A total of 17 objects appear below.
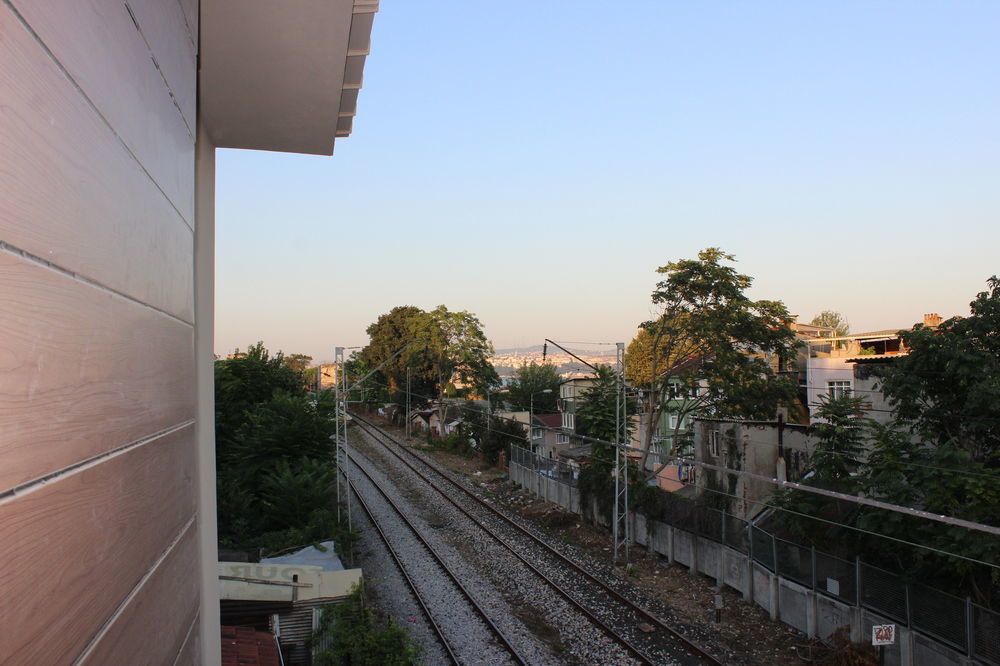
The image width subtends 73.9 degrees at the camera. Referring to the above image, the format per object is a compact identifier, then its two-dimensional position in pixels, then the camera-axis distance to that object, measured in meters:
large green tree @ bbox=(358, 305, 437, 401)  52.47
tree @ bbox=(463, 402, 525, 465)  36.59
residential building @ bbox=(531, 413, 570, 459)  45.94
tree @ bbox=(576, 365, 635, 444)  26.45
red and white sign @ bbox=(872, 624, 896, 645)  12.34
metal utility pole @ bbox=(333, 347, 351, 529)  23.03
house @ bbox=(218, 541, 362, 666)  13.27
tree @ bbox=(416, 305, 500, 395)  49.03
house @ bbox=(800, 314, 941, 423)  23.98
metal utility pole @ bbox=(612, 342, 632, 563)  19.99
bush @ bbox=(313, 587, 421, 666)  12.12
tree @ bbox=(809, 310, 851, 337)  78.81
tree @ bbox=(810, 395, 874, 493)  16.89
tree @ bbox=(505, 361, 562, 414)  58.81
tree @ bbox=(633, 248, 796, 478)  23.05
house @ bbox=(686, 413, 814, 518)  25.41
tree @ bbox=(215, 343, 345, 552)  21.55
